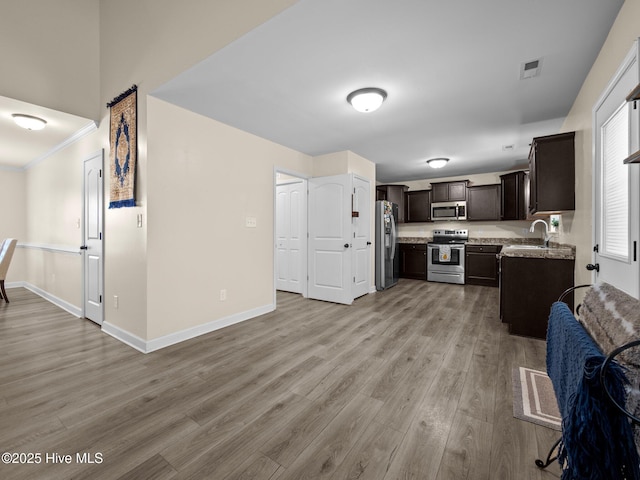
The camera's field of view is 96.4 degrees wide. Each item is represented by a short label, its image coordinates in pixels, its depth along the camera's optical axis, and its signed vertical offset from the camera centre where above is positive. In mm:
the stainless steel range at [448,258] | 6316 -413
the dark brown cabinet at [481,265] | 6004 -546
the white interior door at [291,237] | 5250 +41
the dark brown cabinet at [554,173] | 2919 +699
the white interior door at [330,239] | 4594 +3
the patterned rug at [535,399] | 1763 -1092
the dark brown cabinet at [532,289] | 2994 -544
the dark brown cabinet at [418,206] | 7023 +835
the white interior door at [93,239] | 3439 -3
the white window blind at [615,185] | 1719 +361
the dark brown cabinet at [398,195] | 7180 +1116
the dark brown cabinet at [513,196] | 5802 +909
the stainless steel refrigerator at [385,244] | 5598 -94
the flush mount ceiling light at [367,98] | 2725 +1367
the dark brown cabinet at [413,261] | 6809 -518
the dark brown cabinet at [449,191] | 6574 +1130
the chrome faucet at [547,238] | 4719 +26
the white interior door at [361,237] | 4809 +38
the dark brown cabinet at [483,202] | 6242 +829
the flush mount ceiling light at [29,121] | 3287 +1385
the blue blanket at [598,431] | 751 -514
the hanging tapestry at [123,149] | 2881 +952
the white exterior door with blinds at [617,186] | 1594 +345
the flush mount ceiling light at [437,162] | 5312 +1451
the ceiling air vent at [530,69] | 2318 +1429
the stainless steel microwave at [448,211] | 6586 +674
